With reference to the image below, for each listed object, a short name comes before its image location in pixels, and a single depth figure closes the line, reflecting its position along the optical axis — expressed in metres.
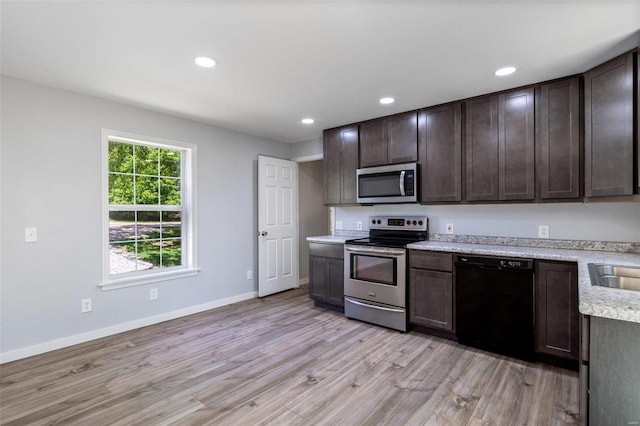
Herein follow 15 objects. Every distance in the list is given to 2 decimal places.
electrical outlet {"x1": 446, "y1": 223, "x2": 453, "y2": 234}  3.47
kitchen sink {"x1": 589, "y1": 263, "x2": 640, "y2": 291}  1.79
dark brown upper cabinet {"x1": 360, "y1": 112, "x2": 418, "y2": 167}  3.51
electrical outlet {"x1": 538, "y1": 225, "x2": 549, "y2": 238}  2.90
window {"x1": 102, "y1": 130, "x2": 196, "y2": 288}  3.25
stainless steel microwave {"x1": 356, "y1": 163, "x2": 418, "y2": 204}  3.43
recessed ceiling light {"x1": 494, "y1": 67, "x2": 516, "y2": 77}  2.47
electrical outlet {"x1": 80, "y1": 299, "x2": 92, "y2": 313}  2.98
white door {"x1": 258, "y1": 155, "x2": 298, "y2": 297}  4.49
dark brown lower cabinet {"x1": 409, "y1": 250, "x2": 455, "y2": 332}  2.94
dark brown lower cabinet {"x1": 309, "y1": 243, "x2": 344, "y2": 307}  3.80
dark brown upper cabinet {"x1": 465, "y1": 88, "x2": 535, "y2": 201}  2.78
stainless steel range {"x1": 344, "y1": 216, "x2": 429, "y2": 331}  3.22
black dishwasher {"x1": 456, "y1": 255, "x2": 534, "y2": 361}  2.52
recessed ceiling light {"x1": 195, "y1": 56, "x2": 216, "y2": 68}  2.30
